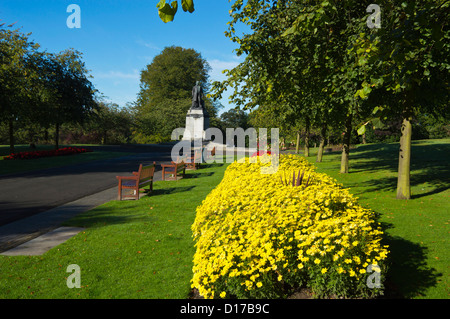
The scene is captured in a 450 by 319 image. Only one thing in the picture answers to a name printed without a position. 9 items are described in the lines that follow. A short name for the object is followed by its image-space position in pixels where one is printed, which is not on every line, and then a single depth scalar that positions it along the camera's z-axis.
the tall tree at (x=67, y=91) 28.10
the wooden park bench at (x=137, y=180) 10.33
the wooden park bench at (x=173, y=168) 14.65
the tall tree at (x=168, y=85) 51.22
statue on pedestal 27.44
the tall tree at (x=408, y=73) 4.39
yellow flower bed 3.66
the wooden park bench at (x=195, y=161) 19.06
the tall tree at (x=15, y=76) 21.45
